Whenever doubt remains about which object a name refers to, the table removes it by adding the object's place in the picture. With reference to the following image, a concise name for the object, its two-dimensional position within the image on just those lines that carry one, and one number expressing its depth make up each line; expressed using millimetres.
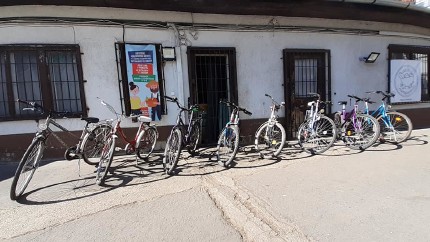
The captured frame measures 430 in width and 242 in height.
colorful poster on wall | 5984
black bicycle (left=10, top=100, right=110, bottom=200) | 3697
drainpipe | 6180
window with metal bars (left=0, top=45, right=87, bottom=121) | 5605
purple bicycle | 5562
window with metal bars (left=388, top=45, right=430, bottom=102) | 8085
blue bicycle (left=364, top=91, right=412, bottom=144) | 5824
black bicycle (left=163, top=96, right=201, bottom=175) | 4613
